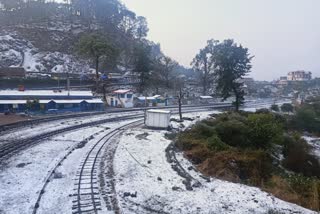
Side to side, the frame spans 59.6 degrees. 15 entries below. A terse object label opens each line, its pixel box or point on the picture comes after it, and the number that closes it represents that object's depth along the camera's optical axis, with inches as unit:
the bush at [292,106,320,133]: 1984.5
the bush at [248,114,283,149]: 1067.3
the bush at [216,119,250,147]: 1120.8
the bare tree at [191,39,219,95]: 3535.9
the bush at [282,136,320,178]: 1063.6
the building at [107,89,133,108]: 2297.9
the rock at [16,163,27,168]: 725.8
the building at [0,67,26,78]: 2576.3
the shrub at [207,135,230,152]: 933.4
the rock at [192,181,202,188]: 626.2
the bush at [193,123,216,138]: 1177.4
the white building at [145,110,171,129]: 1365.7
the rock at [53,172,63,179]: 648.0
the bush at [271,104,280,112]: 2675.7
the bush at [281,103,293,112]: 2726.4
